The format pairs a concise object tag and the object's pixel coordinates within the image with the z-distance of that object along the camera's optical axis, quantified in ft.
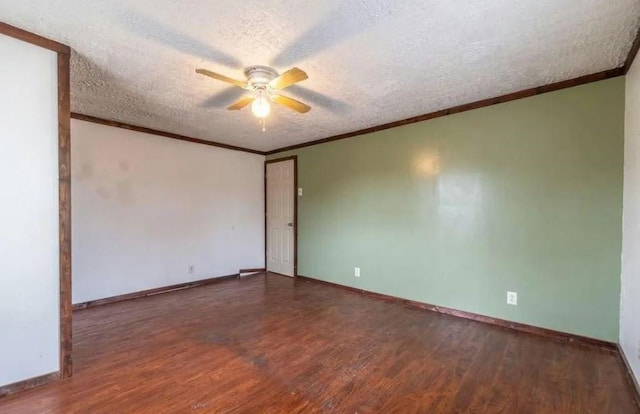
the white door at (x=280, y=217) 17.04
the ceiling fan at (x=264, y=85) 6.91
